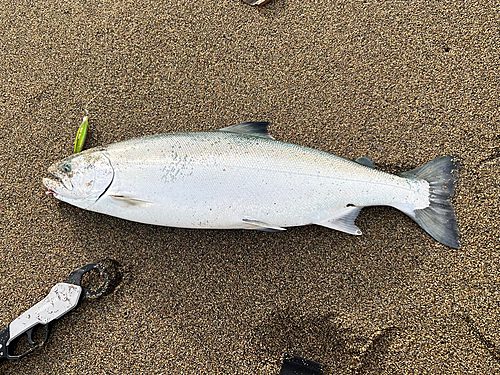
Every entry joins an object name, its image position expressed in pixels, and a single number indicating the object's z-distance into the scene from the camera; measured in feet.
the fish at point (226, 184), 1.55
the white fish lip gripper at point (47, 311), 1.59
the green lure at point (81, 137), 1.73
